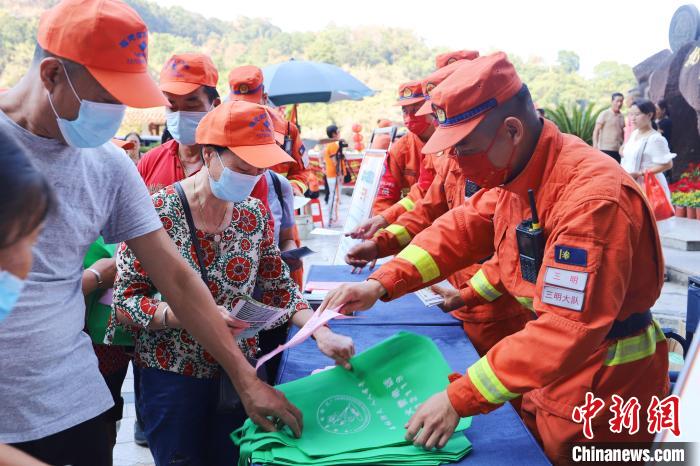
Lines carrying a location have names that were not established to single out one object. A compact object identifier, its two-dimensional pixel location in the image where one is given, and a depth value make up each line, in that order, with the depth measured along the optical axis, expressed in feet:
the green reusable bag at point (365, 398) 5.31
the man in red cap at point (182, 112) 9.55
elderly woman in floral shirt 6.33
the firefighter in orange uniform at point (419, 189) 11.75
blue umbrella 28.84
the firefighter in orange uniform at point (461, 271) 8.63
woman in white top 24.22
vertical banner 14.57
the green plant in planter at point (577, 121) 45.19
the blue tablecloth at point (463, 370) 5.15
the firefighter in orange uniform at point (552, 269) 5.04
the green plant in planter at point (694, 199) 32.19
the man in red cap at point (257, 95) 13.29
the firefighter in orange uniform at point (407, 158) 13.58
